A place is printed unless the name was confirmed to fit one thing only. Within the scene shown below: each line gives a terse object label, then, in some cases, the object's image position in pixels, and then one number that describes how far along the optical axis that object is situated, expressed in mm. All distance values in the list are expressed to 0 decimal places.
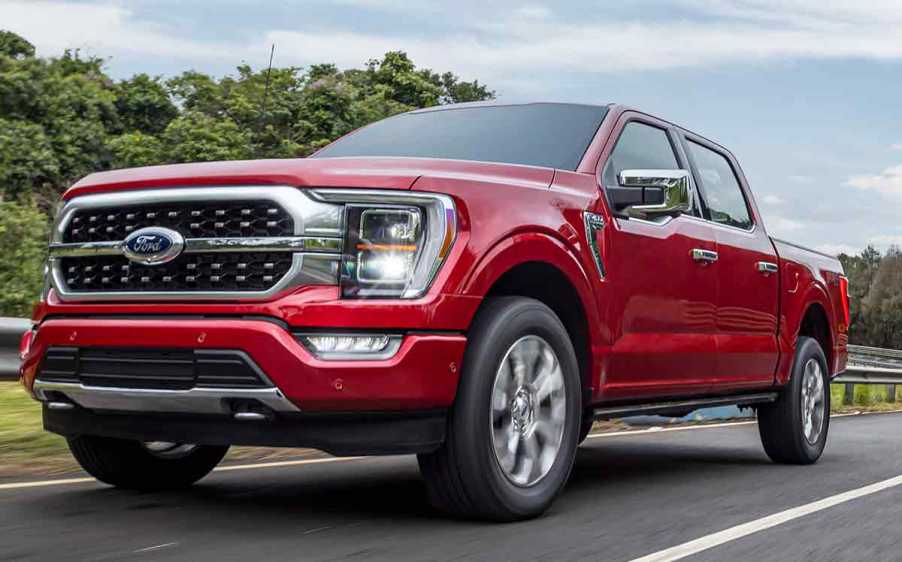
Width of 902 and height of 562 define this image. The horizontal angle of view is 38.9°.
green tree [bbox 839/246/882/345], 101000
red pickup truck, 4582
